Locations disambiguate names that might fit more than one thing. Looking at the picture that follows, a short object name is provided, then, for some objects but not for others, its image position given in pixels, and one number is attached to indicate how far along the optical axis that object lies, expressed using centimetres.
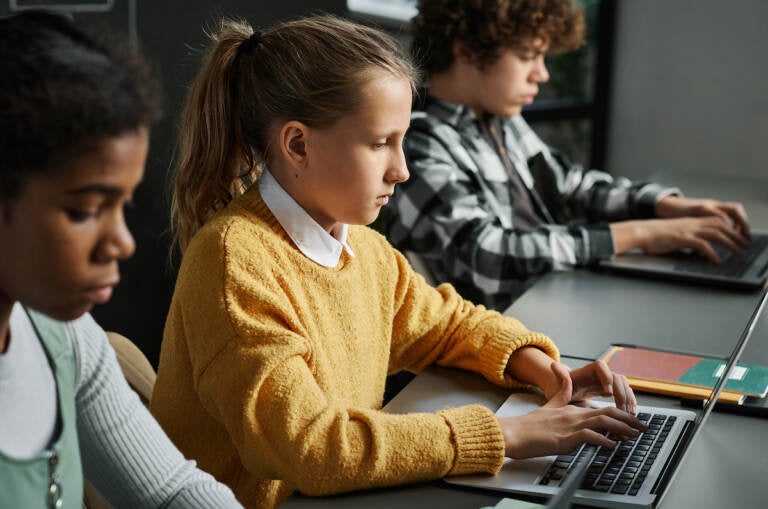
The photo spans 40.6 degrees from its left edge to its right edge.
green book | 152
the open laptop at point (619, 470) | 117
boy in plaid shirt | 213
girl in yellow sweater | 119
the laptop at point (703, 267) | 207
